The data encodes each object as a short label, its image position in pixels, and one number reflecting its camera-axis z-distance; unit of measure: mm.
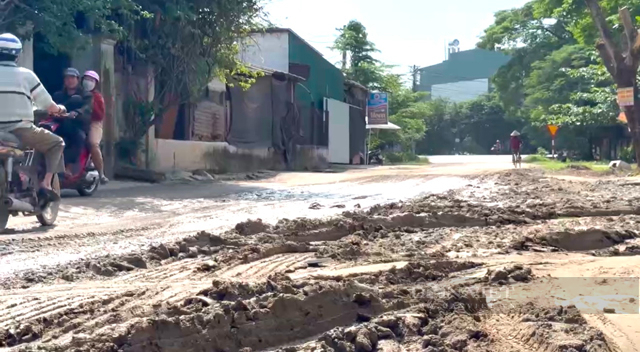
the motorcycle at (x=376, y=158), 37144
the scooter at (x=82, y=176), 10555
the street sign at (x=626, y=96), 18562
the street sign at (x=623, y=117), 19200
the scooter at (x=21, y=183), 7086
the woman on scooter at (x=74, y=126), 10484
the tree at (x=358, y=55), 44031
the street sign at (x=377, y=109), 38906
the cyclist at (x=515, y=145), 28859
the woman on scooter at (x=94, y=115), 10922
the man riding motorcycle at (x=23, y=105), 7145
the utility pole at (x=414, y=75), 76494
